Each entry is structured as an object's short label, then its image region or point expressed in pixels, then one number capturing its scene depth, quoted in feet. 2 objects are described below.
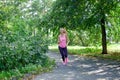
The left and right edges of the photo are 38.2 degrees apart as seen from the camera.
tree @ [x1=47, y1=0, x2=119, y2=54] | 39.21
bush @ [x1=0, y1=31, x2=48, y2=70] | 23.85
